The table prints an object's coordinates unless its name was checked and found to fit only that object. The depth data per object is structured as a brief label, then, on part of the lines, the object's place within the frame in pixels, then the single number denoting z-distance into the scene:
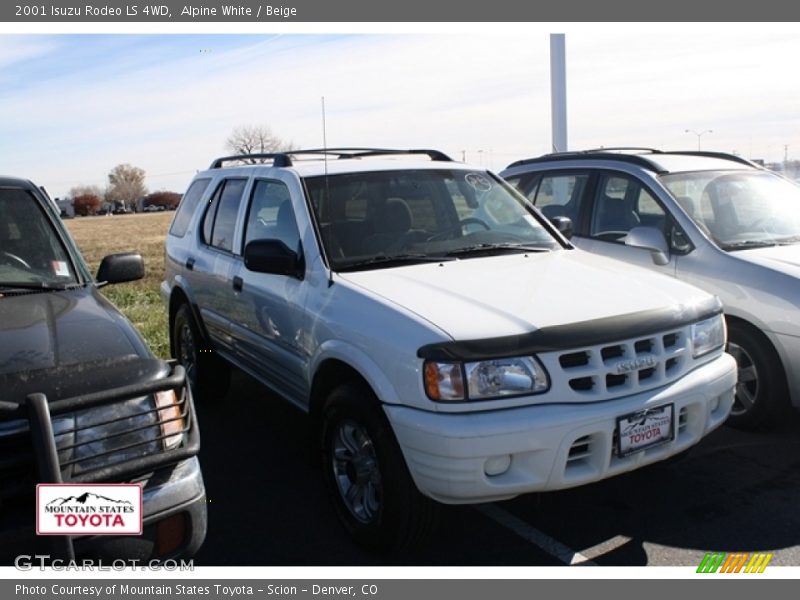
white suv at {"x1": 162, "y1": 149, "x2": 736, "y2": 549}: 3.20
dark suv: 2.61
